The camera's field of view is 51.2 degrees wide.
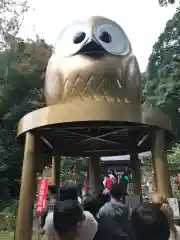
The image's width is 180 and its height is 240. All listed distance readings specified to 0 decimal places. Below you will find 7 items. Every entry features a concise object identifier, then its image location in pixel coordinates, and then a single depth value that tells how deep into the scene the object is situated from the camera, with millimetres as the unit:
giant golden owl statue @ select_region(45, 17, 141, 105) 4342
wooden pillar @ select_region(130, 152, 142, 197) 5926
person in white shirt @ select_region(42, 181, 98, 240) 1622
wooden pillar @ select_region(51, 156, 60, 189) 5930
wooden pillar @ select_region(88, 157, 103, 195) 6446
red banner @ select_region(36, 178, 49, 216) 4259
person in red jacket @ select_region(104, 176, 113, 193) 6009
